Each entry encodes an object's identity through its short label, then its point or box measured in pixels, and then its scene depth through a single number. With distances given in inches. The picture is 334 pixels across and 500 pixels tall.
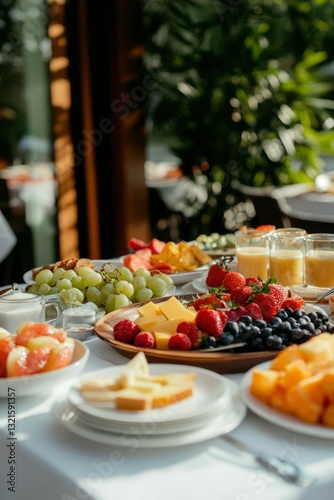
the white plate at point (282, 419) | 39.0
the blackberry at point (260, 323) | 53.1
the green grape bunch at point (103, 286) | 66.6
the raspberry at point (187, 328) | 53.1
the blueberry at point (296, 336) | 52.2
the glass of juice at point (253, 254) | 77.7
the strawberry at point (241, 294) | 60.4
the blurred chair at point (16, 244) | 166.4
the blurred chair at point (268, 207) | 138.3
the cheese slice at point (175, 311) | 55.9
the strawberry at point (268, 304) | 57.6
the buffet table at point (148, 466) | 36.2
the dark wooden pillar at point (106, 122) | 174.2
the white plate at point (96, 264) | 79.4
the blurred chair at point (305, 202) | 139.3
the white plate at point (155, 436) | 39.3
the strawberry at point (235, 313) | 56.4
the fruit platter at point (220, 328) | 50.9
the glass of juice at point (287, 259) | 75.4
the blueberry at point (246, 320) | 53.4
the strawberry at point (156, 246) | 87.2
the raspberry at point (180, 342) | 52.1
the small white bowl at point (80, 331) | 59.6
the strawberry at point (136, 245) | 90.3
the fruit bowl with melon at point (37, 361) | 45.3
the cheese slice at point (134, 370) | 41.9
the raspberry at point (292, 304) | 59.2
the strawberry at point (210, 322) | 52.9
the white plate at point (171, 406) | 39.5
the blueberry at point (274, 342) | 50.9
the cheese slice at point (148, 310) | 57.6
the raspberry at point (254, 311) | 56.6
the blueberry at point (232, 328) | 52.2
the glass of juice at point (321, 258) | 73.5
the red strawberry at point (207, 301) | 58.5
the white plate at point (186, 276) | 78.6
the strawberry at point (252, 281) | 63.2
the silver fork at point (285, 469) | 36.5
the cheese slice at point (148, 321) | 55.4
